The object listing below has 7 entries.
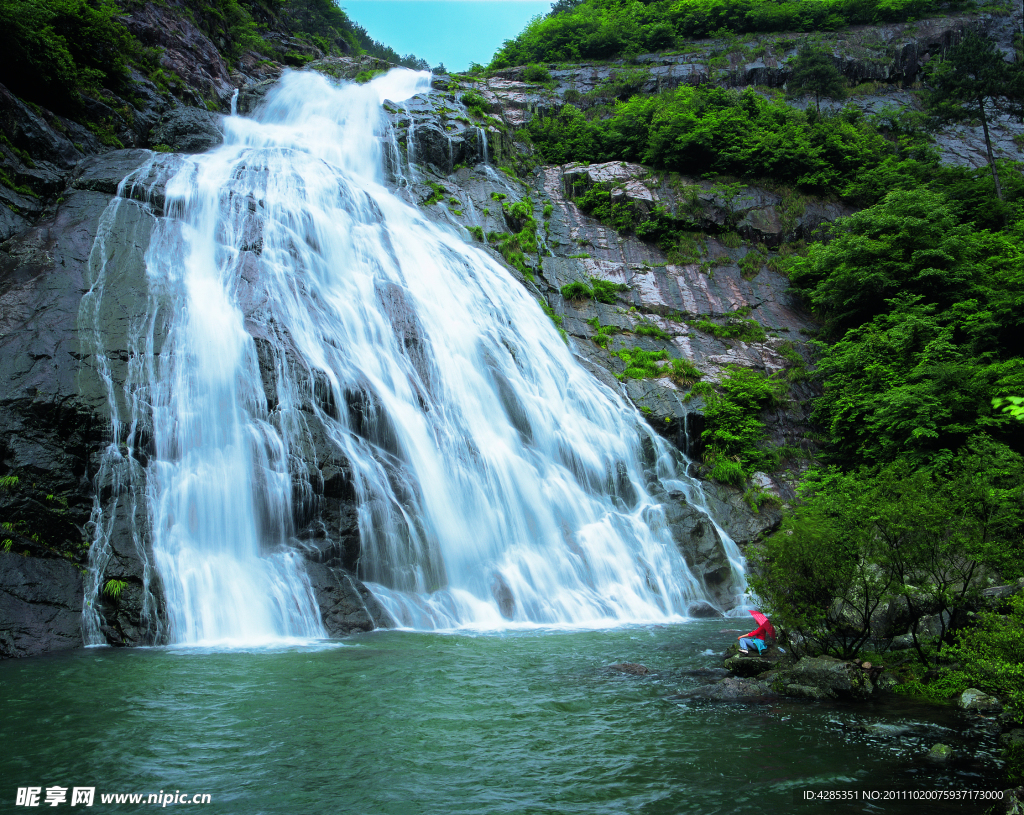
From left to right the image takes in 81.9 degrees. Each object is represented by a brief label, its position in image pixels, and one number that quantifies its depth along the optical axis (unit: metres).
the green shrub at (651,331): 23.38
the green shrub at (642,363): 21.30
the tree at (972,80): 27.33
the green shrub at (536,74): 38.28
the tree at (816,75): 35.59
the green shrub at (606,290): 24.56
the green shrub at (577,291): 24.11
